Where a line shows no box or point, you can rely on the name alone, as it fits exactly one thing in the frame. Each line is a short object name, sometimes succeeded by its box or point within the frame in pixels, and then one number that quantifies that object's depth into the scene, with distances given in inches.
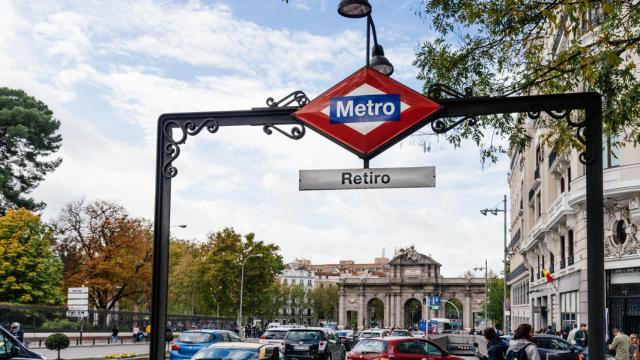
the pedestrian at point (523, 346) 414.9
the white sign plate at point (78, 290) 1331.2
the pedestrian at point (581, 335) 1166.3
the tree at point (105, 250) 2659.9
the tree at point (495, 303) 4456.4
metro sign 260.1
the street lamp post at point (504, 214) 2293.3
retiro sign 249.6
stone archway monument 5211.6
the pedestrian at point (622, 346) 818.2
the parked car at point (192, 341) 999.0
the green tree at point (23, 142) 2536.9
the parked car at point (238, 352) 660.1
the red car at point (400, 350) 826.2
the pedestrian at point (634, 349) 834.8
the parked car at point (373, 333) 1751.2
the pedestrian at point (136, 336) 2164.1
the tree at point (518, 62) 455.8
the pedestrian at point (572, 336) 1204.8
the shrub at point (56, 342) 1219.2
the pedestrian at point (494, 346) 565.0
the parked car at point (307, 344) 1096.8
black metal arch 239.3
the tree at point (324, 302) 6579.7
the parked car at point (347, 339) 1776.6
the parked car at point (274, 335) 1290.6
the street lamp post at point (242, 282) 2792.8
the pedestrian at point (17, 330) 1105.8
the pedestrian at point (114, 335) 2033.7
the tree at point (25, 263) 2242.9
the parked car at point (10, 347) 584.1
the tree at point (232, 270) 2970.0
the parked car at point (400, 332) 1936.5
